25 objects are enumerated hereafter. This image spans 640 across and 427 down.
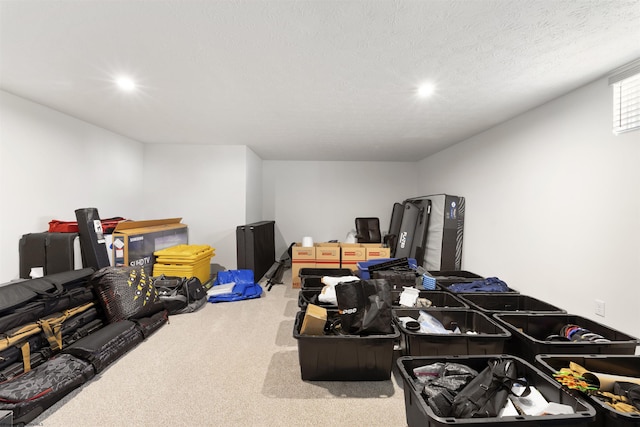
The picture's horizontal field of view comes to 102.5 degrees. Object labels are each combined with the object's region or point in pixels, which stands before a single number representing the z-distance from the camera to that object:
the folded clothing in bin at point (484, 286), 2.95
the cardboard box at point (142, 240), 3.38
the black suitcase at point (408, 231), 5.21
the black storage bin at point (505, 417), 1.06
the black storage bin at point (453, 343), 1.87
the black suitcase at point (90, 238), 2.94
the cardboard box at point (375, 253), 4.38
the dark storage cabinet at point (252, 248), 4.31
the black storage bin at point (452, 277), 3.42
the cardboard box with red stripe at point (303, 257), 4.36
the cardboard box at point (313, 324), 1.91
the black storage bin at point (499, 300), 2.74
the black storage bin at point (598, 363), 1.53
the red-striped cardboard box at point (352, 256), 4.38
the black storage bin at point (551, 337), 1.74
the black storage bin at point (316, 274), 3.23
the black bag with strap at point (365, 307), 1.92
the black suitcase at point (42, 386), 1.51
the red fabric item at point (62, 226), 2.93
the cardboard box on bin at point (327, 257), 4.39
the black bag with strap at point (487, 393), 1.22
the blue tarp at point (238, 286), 3.60
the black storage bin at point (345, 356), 1.87
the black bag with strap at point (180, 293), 3.14
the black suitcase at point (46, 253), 2.72
